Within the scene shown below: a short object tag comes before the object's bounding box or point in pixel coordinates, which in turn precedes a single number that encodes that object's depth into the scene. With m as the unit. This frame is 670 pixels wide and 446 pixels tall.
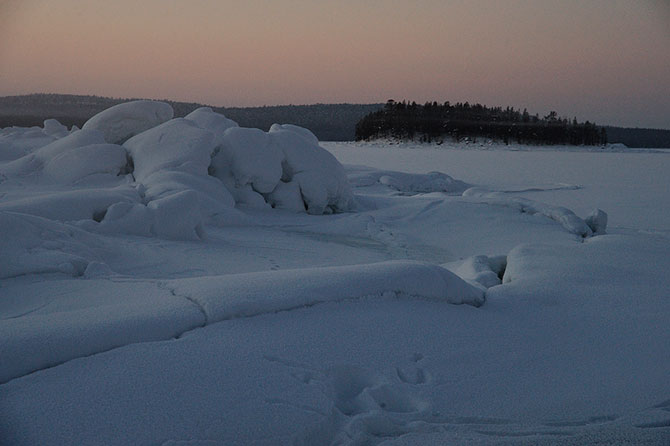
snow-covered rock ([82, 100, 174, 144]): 11.98
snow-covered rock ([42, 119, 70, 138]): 17.95
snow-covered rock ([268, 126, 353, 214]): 10.63
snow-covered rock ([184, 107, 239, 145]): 12.84
